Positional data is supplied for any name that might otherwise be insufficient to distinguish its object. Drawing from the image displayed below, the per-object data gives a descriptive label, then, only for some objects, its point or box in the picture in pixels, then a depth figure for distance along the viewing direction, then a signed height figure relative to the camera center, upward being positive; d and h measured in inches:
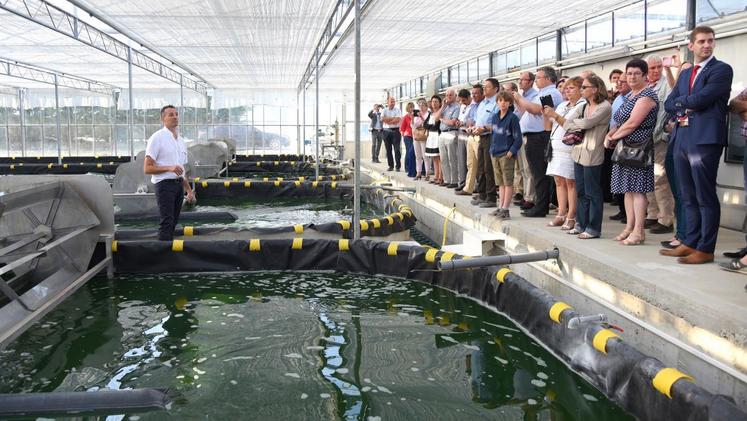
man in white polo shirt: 252.5 -6.1
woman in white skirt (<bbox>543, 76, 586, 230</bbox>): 234.7 -1.7
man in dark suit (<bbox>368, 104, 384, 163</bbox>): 627.5 +17.5
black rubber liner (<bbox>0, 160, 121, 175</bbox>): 684.7 -17.3
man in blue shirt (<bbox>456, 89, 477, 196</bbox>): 364.5 +8.1
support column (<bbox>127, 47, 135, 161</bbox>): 575.7 +56.7
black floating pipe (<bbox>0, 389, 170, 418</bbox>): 133.8 -49.7
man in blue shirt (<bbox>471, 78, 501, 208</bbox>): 303.7 +4.8
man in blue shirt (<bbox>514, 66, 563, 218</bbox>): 263.3 +4.5
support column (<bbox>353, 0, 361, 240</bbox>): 240.1 +7.5
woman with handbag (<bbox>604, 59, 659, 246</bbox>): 203.8 -0.5
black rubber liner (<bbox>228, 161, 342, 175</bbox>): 806.5 -20.9
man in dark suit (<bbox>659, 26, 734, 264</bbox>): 174.1 +2.2
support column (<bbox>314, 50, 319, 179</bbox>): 564.5 +12.8
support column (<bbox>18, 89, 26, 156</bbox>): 859.3 +51.5
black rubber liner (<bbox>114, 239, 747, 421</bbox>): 122.3 -42.9
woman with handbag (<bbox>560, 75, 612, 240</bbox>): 220.4 +0.3
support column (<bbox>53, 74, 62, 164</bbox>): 727.0 -2.1
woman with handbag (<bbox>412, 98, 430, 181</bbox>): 464.4 +9.0
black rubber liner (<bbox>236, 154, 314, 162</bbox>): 928.3 -10.7
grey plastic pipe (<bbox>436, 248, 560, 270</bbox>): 187.9 -31.8
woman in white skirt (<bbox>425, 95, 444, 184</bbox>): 421.3 +5.0
